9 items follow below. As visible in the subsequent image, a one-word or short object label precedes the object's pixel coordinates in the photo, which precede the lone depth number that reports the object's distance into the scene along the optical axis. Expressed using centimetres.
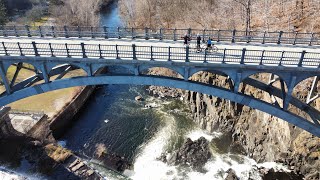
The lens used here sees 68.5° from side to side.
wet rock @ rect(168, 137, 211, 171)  2541
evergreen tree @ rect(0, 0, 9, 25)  4609
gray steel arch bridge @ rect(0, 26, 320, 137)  1581
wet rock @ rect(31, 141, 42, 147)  2303
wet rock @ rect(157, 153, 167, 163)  2588
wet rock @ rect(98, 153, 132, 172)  2505
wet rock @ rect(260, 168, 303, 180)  2283
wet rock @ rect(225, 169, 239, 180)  2353
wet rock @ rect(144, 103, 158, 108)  3265
